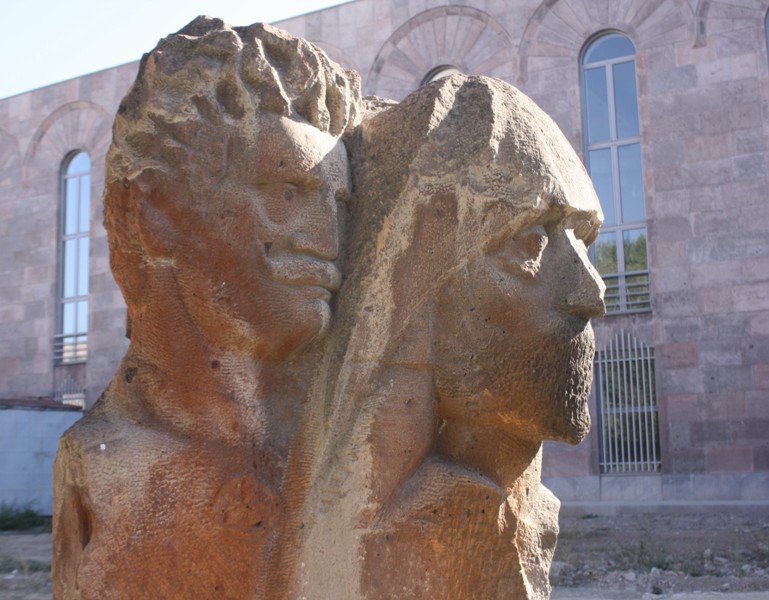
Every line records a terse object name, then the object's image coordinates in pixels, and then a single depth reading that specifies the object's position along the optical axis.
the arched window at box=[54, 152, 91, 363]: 15.64
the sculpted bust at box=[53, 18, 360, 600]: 2.45
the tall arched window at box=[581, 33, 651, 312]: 11.32
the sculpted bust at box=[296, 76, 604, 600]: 2.48
